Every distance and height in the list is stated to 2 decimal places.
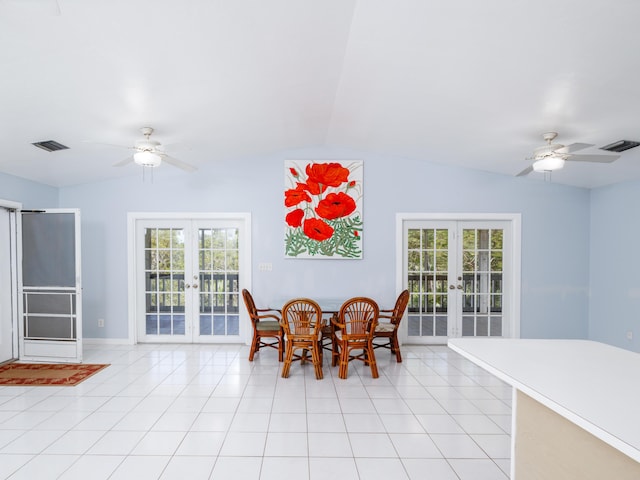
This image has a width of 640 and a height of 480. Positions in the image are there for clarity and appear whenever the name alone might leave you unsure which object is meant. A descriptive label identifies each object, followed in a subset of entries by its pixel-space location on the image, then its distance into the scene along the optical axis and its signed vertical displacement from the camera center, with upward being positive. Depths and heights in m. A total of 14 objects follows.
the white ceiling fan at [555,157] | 3.05 +0.71
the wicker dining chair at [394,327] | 4.23 -1.15
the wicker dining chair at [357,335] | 3.75 -1.09
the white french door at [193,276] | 5.18 -0.61
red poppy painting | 4.99 +0.27
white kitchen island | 1.09 -0.61
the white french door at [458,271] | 5.14 -0.54
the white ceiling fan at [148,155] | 3.34 +0.77
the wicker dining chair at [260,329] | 4.27 -1.16
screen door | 4.37 -0.65
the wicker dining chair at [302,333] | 3.76 -1.08
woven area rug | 3.69 -1.57
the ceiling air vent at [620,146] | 3.41 +0.88
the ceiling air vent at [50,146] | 3.58 +0.94
